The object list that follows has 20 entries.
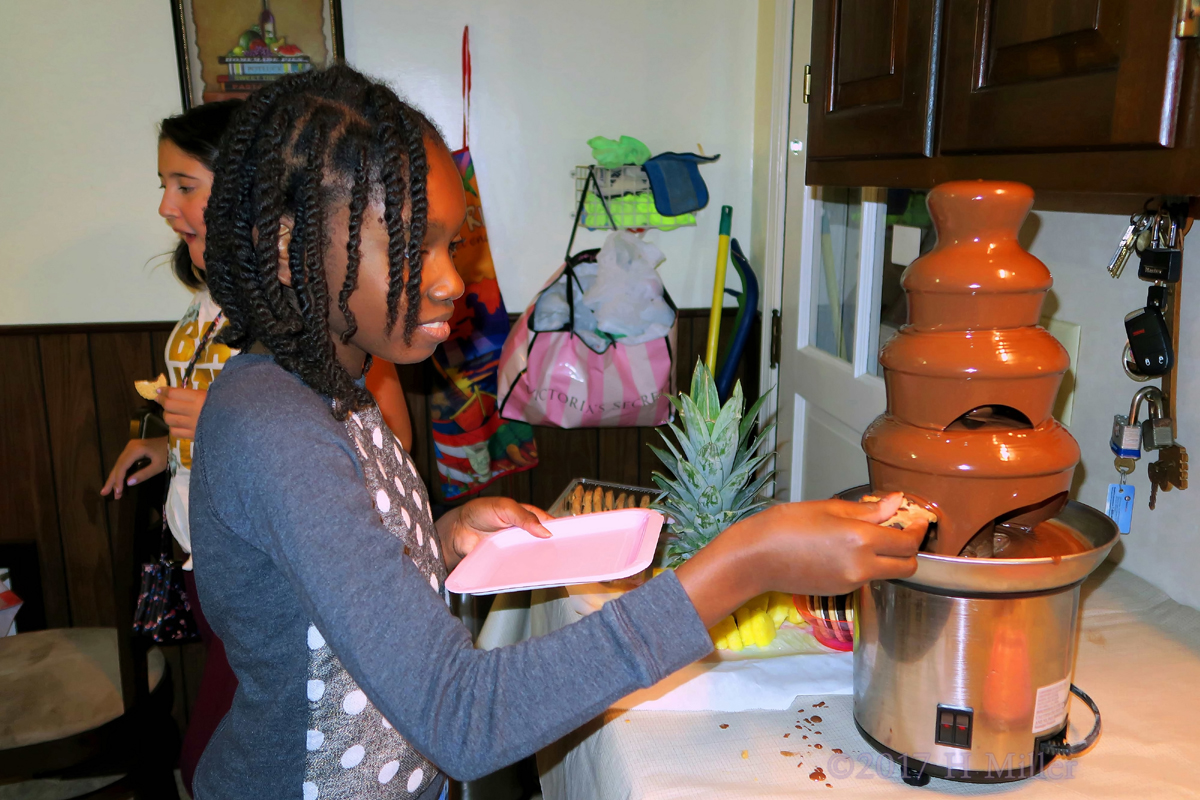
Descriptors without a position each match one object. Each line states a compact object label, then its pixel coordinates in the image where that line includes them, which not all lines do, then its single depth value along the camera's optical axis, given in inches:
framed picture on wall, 85.2
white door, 75.9
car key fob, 45.1
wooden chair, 65.1
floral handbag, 70.5
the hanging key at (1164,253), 44.0
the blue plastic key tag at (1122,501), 49.3
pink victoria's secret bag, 89.7
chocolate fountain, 30.6
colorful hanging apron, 91.0
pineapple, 47.4
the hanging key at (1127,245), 45.4
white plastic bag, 89.3
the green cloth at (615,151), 91.4
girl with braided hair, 26.1
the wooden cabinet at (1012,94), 28.5
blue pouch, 93.1
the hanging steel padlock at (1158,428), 45.9
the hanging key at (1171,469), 46.2
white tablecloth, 32.0
